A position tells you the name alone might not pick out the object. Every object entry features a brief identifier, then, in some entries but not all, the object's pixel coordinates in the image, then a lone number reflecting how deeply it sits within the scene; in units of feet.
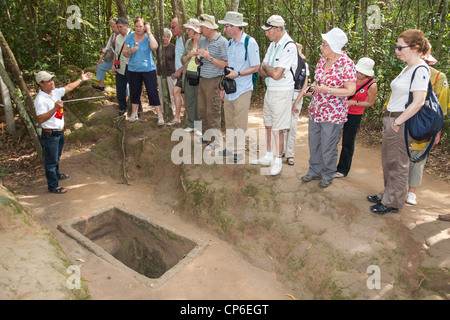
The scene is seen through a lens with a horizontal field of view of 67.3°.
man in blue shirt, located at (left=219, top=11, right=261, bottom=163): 15.61
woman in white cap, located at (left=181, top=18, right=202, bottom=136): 18.13
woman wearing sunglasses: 11.55
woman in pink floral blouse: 13.28
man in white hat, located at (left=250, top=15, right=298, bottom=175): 14.28
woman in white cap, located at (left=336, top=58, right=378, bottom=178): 15.20
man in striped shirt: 17.07
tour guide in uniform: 17.30
